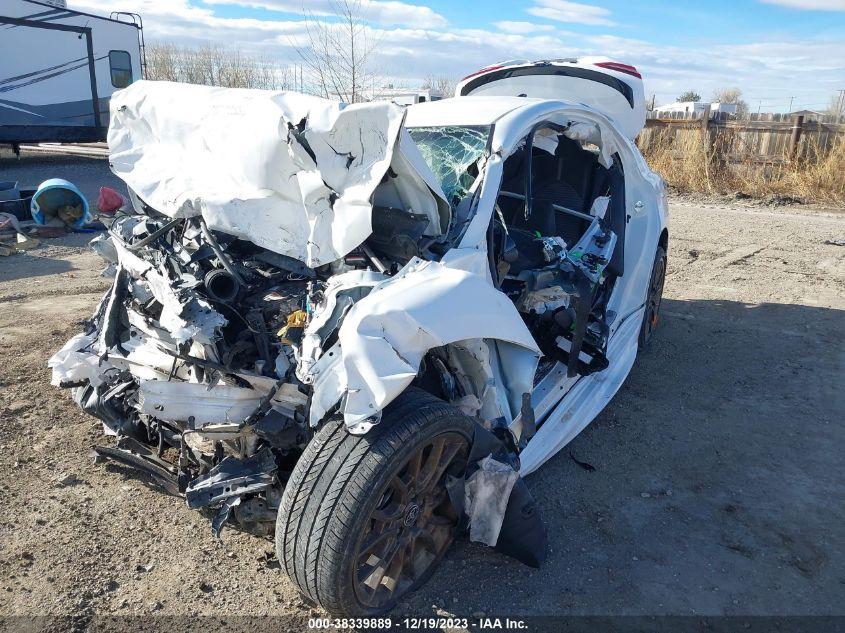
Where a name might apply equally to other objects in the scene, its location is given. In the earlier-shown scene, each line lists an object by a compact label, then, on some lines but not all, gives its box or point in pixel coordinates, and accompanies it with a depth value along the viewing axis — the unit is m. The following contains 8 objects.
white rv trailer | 14.77
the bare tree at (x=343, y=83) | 15.88
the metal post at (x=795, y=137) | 14.55
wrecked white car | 2.35
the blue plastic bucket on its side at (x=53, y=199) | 9.28
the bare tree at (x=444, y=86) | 28.22
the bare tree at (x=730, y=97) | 55.21
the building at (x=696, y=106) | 28.20
